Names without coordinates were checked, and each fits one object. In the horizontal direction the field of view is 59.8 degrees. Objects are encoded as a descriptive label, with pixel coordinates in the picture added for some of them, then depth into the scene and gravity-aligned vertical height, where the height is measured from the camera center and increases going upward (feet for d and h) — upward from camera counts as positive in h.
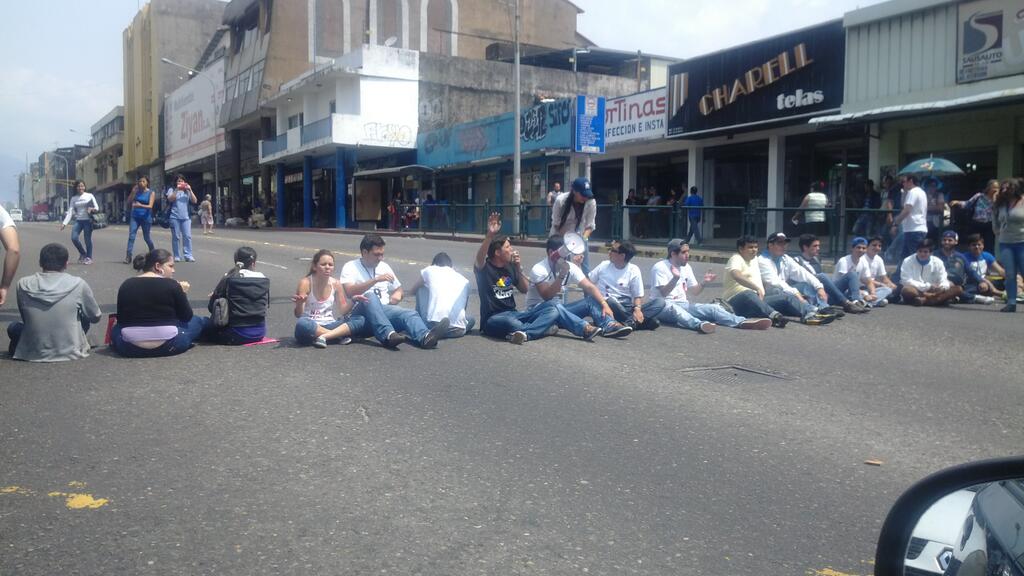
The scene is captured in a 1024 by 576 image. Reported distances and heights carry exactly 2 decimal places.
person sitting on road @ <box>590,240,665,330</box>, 32.99 -2.13
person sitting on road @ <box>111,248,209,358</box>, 25.77 -2.56
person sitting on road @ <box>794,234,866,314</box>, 39.19 -2.33
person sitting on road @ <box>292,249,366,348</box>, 28.07 -2.57
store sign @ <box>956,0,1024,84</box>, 58.34 +12.95
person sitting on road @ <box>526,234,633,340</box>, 31.14 -2.15
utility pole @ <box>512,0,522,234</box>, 93.15 +7.38
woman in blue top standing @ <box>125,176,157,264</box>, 55.01 +1.22
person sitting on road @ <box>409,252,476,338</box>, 30.01 -2.21
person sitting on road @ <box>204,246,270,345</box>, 27.86 -2.21
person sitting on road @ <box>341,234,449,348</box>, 28.43 -2.38
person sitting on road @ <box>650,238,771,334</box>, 33.78 -2.70
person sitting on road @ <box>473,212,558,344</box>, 30.63 -2.13
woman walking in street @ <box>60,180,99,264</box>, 53.31 +0.96
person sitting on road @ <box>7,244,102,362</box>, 24.98 -2.40
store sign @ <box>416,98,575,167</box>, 102.47 +12.16
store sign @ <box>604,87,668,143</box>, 91.86 +12.26
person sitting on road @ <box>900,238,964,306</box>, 41.98 -2.30
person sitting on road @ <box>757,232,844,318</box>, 36.78 -1.95
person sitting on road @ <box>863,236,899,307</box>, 41.04 -2.34
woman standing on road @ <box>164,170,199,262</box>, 55.36 +0.78
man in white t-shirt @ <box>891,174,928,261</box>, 45.75 +0.75
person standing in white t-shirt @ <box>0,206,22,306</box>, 23.65 -0.55
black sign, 71.56 +12.99
